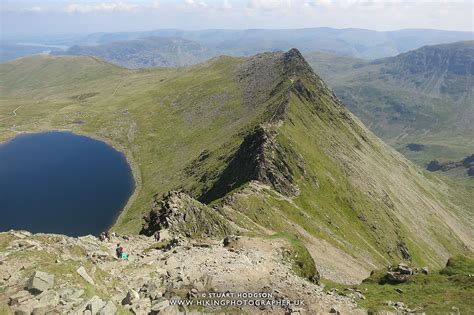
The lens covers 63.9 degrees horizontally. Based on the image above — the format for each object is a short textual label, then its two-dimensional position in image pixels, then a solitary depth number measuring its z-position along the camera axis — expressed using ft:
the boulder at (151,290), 124.67
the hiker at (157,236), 194.29
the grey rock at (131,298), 118.75
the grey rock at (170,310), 117.60
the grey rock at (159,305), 117.80
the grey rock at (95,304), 105.28
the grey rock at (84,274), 118.21
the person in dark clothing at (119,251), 151.84
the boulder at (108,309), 105.84
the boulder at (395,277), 172.55
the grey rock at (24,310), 99.11
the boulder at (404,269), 175.94
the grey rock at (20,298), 101.96
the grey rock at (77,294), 107.14
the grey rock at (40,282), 106.01
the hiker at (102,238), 174.92
